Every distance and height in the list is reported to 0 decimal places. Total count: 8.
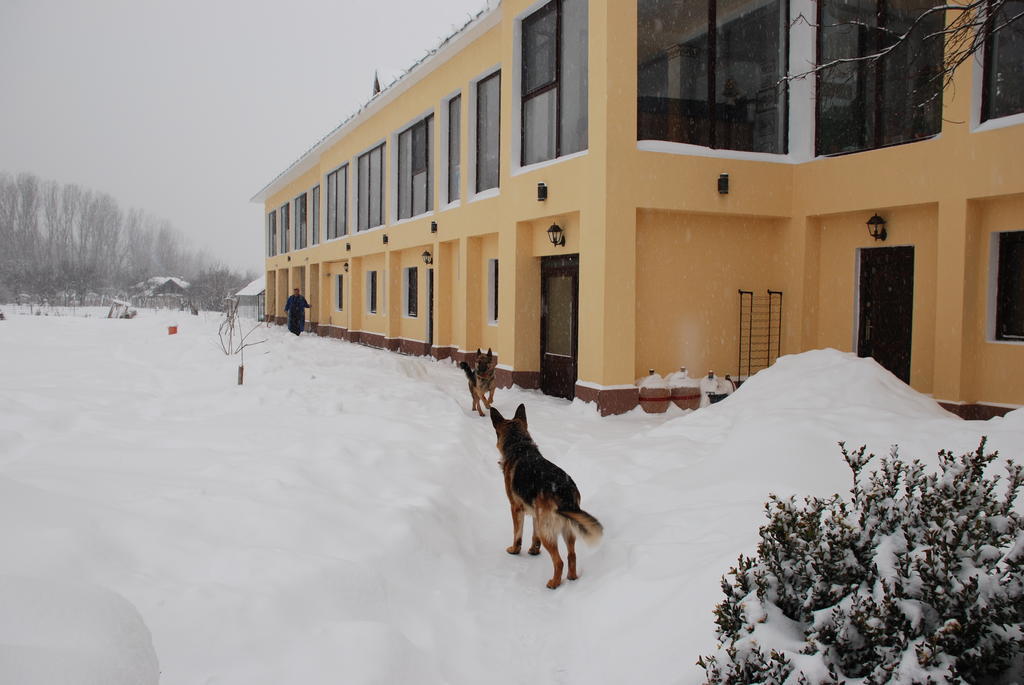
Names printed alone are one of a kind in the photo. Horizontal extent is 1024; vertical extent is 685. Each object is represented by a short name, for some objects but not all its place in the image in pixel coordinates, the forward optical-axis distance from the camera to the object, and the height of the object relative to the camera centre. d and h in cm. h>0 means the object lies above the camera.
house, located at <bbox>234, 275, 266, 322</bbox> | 4559 +58
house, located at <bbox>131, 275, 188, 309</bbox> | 5059 +82
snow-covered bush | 203 -92
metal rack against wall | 1148 -40
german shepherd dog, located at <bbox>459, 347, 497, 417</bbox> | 1001 -107
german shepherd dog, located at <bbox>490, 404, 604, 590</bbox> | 422 -126
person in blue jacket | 2516 -22
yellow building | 918 +165
